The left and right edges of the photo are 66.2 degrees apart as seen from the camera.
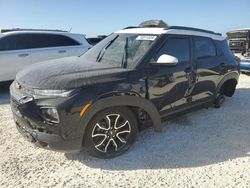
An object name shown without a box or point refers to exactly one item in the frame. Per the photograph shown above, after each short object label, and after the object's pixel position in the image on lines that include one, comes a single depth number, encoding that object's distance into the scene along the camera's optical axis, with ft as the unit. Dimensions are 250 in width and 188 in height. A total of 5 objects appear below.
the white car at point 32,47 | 16.84
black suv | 7.42
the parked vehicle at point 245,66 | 22.72
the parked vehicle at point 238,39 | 40.56
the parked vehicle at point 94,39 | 25.60
